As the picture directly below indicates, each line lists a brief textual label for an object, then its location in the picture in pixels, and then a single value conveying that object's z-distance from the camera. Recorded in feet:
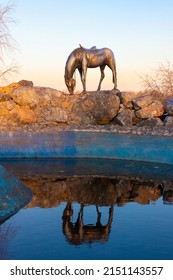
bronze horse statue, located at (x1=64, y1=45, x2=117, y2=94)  64.69
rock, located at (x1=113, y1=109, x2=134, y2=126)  64.00
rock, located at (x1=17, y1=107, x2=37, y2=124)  66.64
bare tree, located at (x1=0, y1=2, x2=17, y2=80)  85.30
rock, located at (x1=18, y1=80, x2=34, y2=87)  71.26
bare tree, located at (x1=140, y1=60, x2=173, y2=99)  87.27
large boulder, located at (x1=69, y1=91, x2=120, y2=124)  65.16
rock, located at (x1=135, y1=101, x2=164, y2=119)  64.39
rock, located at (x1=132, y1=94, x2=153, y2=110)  65.31
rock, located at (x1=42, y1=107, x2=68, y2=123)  65.98
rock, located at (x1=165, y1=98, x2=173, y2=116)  64.18
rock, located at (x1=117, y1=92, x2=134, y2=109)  66.23
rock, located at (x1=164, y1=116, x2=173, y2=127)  62.08
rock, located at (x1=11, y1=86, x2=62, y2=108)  66.28
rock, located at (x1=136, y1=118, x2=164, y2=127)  62.64
